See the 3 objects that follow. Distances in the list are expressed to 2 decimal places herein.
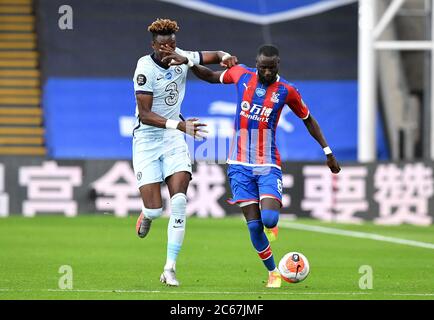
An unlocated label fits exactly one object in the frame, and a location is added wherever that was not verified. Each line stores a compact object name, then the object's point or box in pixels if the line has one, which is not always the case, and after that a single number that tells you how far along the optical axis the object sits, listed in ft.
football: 36.83
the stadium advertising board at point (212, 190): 76.23
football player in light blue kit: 37.58
